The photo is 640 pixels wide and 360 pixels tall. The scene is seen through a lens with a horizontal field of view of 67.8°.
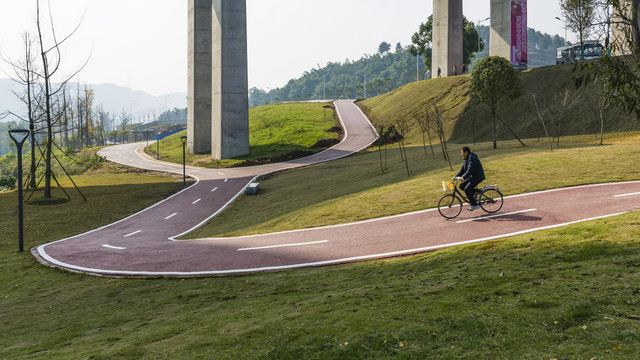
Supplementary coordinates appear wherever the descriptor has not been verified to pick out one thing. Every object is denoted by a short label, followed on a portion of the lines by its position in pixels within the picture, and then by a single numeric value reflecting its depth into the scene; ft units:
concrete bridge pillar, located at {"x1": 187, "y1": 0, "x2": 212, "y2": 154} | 195.11
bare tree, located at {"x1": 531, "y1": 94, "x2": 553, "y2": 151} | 137.51
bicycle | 51.29
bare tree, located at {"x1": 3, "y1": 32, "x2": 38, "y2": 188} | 106.01
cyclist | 49.60
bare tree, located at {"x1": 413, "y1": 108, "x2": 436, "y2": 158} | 163.10
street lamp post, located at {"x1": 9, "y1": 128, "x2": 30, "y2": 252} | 57.92
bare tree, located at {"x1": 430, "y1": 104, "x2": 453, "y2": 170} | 89.55
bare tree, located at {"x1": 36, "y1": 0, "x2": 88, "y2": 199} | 103.45
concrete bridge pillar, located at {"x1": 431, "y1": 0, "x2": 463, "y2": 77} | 200.34
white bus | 154.40
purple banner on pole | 173.58
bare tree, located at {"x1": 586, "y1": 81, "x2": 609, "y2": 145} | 121.39
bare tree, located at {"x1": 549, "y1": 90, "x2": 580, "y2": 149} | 130.23
